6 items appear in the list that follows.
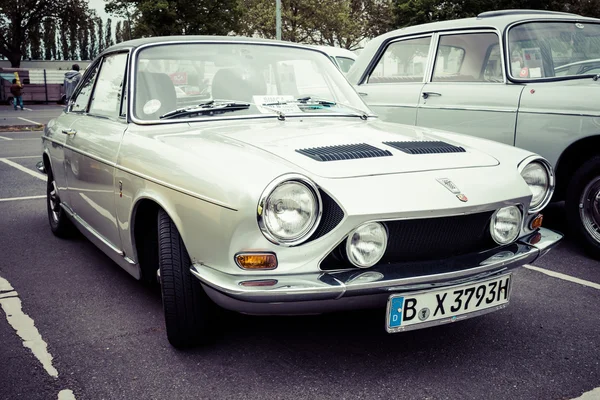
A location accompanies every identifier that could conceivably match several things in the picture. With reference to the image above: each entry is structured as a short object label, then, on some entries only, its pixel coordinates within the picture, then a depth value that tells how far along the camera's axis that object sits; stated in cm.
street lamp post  1883
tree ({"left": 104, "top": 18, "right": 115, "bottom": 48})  6535
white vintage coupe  242
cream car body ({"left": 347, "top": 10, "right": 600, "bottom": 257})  457
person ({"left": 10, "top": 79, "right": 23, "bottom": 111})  2344
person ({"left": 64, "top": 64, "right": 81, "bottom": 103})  1730
